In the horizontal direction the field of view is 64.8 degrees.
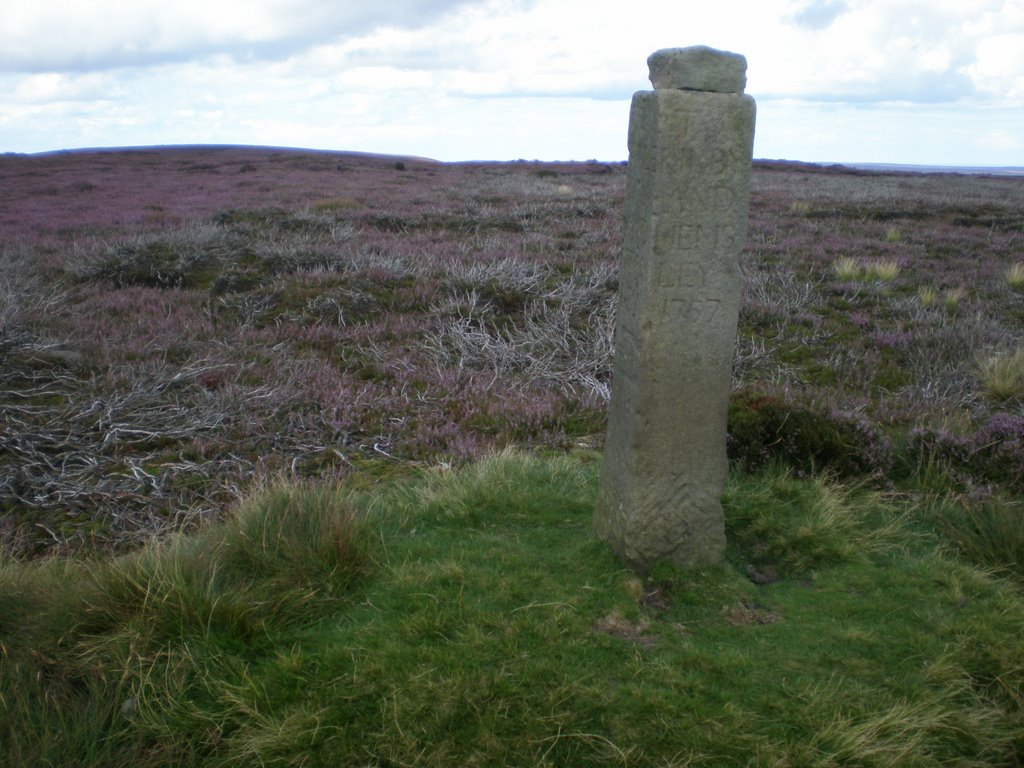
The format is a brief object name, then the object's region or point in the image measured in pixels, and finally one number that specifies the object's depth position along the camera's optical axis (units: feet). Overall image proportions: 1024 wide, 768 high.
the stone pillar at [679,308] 11.41
